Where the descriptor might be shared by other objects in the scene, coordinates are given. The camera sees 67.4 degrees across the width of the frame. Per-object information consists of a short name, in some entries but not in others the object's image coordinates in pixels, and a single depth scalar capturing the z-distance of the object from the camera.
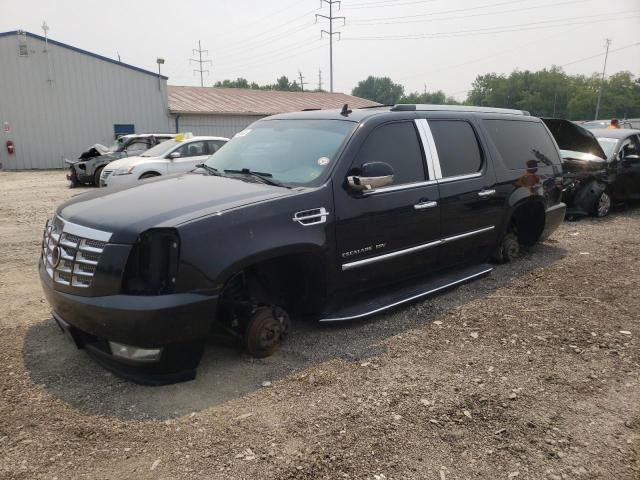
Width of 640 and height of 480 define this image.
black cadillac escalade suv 2.84
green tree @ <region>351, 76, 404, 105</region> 132.56
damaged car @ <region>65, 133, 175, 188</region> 14.18
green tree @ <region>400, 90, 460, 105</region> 116.76
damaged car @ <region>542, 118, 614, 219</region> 8.57
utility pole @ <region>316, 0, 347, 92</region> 47.11
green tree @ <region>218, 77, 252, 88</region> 97.81
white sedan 11.08
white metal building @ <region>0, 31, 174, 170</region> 22.39
